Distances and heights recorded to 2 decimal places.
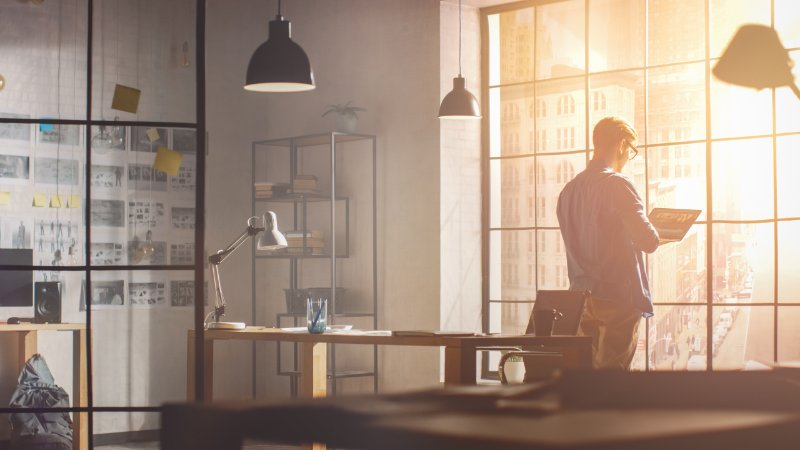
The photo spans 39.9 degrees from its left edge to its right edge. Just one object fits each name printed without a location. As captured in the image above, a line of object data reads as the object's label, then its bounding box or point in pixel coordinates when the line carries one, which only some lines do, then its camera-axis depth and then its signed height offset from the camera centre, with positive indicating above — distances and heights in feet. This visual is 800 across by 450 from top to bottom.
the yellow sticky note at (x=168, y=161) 17.26 +1.25
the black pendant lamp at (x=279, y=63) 19.67 +3.17
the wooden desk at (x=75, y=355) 16.87 -1.85
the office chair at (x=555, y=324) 16.39 -1.24
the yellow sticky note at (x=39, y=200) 16.86 +0.61
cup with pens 19.16 -1.32
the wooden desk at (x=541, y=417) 4.10 -0.73
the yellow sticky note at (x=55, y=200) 17.14 +0.62
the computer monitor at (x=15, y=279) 16.94 -0.60
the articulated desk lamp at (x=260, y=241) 21.18 -0.02
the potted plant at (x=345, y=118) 26.20 +2.92
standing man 16.46 -0.14
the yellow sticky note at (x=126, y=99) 17.38 +2.23
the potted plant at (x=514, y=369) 23.89 -2.79
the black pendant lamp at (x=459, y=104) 22.96 +2.85
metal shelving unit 26.63 +0.78
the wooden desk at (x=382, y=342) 16.07 -1.72
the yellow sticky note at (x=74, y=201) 17.24 +0.61
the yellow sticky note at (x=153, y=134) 17.17 +1.66
